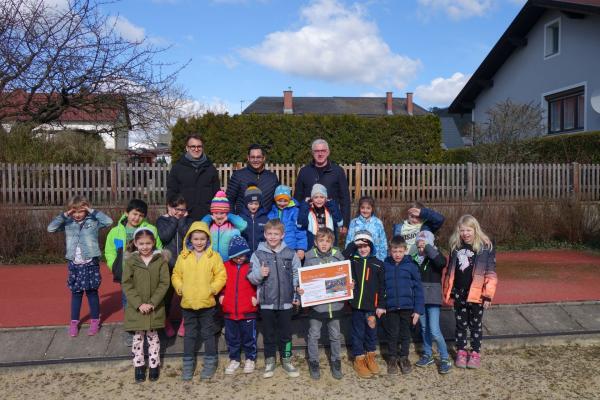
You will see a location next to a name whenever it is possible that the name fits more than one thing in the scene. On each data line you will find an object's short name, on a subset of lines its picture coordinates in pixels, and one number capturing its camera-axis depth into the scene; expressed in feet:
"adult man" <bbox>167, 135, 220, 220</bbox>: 17.65
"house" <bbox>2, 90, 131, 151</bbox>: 41.96
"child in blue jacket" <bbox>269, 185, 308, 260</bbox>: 16.76
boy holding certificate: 14.71
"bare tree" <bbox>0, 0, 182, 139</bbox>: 37.73
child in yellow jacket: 14.48
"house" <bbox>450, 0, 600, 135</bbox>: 57.62
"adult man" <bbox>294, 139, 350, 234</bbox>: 18.06
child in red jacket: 14.82
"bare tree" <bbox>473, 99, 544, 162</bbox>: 52.80
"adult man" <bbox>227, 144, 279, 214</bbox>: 17.37
